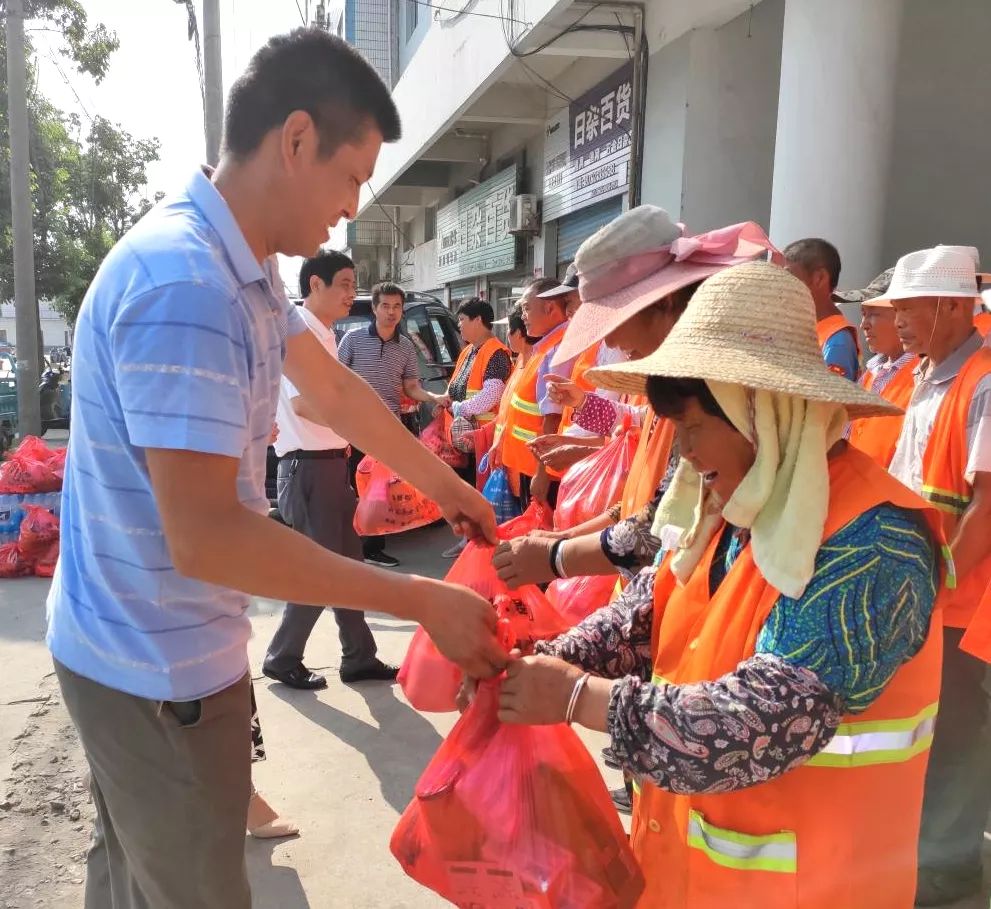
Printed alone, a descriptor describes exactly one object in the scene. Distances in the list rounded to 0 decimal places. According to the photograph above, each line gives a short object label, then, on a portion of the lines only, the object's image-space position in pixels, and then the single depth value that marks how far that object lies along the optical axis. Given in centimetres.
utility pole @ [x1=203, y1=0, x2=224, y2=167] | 810
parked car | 779
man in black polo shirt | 611
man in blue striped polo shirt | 121
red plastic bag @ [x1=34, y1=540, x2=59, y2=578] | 584
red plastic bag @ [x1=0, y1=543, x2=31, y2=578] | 586
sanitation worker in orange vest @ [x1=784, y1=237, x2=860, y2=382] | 355
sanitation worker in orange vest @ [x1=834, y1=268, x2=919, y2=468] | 292
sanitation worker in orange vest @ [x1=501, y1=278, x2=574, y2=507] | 428
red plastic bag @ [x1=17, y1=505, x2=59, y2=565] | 588
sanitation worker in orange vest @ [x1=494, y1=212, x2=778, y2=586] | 199
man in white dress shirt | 382
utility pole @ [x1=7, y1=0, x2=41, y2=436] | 1080
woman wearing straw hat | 115
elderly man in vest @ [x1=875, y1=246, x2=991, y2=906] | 234
